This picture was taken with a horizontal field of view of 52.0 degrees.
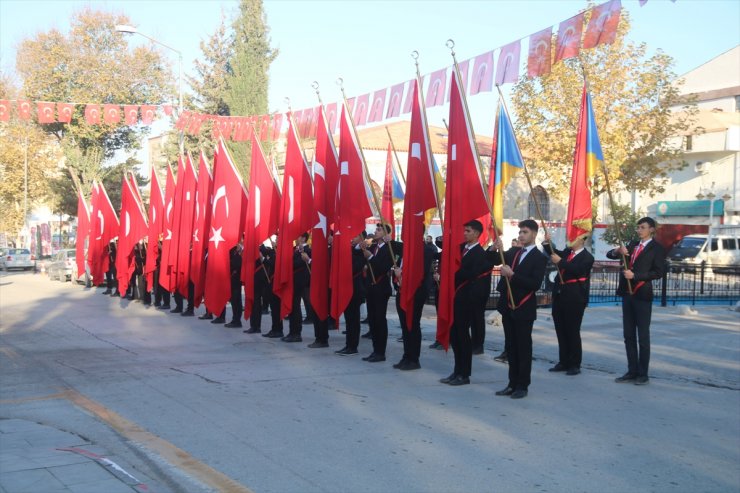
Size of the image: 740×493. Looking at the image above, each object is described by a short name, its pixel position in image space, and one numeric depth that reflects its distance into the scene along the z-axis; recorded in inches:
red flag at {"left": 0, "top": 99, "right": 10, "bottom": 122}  872.9
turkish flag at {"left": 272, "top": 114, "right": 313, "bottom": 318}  454.3
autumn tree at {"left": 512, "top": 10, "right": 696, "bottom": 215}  1079.6
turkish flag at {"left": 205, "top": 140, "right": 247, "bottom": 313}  507.8
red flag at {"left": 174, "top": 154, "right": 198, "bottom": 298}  571.5
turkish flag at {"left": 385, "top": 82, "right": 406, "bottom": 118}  601.0
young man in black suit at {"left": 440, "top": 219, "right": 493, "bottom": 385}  334.3
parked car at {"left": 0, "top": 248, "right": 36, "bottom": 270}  1638.8
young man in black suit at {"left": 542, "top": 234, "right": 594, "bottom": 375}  360.2
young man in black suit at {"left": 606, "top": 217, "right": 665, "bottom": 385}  341.7
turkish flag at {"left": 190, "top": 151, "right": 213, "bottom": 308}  544.7
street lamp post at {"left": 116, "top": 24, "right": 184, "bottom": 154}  883.4
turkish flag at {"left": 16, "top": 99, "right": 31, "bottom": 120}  913.3
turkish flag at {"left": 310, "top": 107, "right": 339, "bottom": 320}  436.5
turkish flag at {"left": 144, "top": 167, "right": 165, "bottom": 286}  645.9
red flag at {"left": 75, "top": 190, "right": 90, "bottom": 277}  808.9
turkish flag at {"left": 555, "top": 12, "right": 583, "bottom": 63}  442.6
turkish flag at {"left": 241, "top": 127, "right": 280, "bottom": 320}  485.4
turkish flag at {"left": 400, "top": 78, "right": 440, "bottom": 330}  365.7
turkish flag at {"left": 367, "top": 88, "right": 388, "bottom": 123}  617.6
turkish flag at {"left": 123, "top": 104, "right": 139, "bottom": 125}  961.4
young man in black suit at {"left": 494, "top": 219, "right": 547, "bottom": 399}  311.4
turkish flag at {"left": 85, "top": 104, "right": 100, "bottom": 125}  971.9
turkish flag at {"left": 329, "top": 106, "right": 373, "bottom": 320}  411.8
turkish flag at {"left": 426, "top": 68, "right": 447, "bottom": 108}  551.2
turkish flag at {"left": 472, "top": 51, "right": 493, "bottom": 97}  506.3
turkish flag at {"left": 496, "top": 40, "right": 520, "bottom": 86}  489.7
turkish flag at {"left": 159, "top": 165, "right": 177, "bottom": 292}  597.6
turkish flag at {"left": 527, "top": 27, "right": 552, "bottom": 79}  470.3
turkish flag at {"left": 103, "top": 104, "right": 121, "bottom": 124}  956.0
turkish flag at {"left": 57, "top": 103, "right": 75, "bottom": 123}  924.6
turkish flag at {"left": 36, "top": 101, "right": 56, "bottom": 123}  921.5
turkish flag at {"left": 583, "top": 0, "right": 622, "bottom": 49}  412.2
